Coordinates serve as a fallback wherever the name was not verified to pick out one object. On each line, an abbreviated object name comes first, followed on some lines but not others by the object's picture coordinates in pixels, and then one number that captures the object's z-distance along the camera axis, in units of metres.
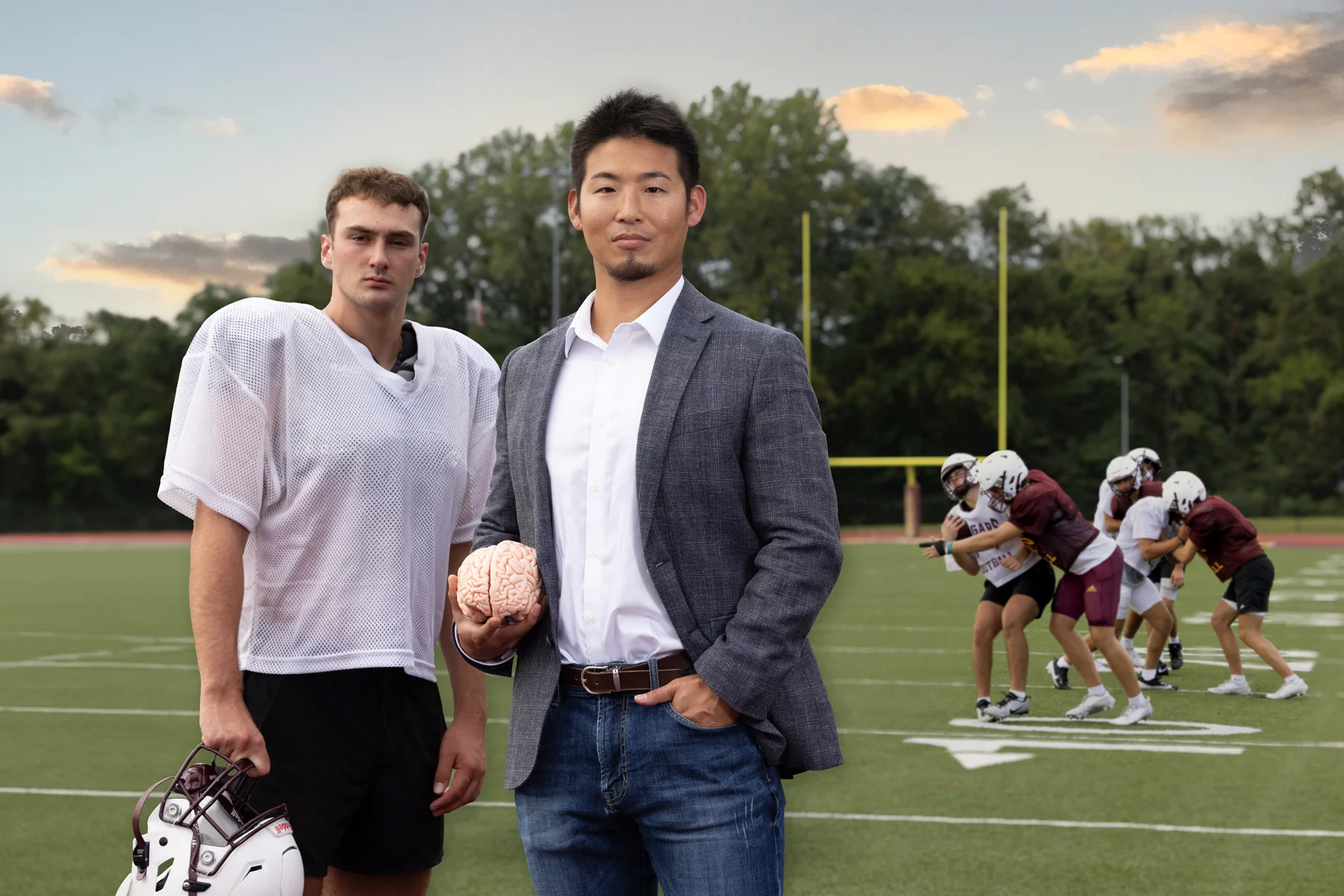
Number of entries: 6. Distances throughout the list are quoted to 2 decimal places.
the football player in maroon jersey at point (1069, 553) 9.62
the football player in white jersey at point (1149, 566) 11.41
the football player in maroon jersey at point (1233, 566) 10.99
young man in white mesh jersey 3.18
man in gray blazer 2.53
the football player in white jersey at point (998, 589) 9.95
